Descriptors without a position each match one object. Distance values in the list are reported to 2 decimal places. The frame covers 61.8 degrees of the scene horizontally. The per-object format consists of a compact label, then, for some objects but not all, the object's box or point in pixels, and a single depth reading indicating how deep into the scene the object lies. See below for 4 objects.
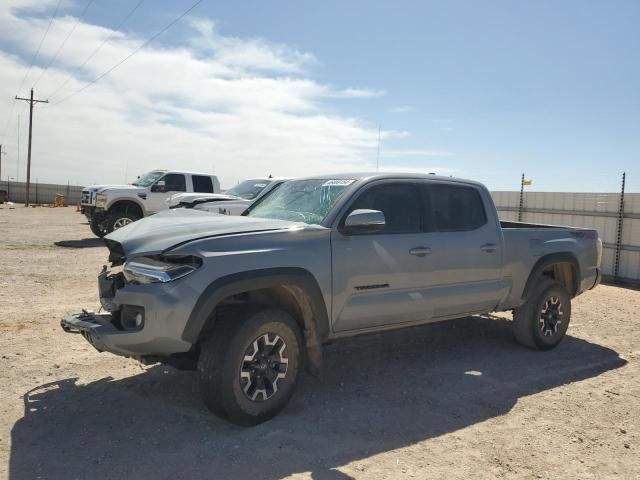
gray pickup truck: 3.62
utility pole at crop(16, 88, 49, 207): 42.34
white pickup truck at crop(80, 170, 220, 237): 15.17
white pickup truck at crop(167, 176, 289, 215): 11.76
